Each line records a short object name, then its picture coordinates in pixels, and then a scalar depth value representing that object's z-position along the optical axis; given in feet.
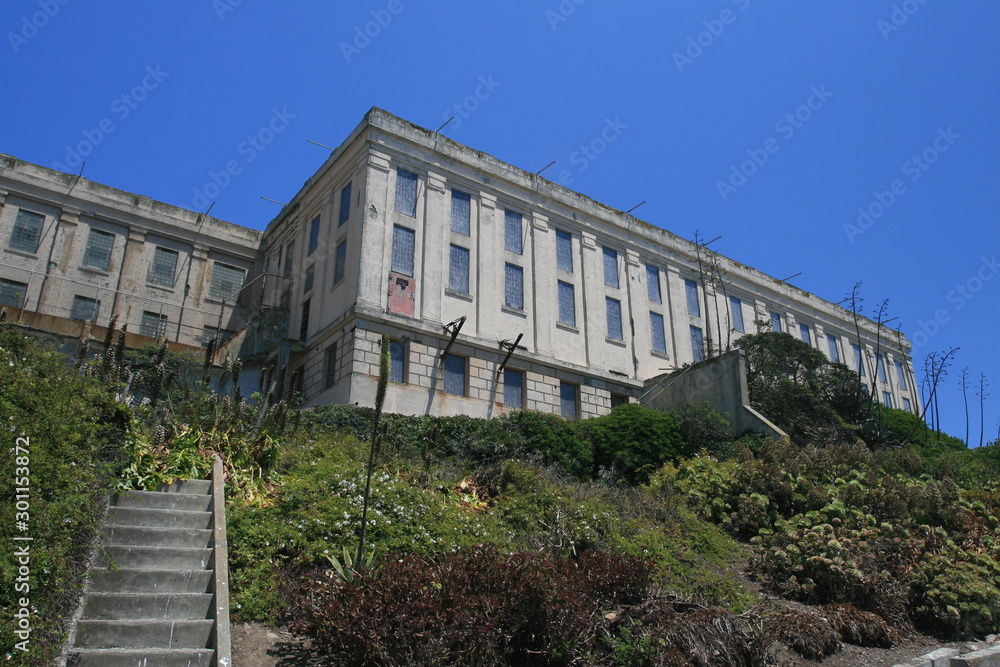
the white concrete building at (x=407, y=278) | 71.46
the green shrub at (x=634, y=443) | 62.90
